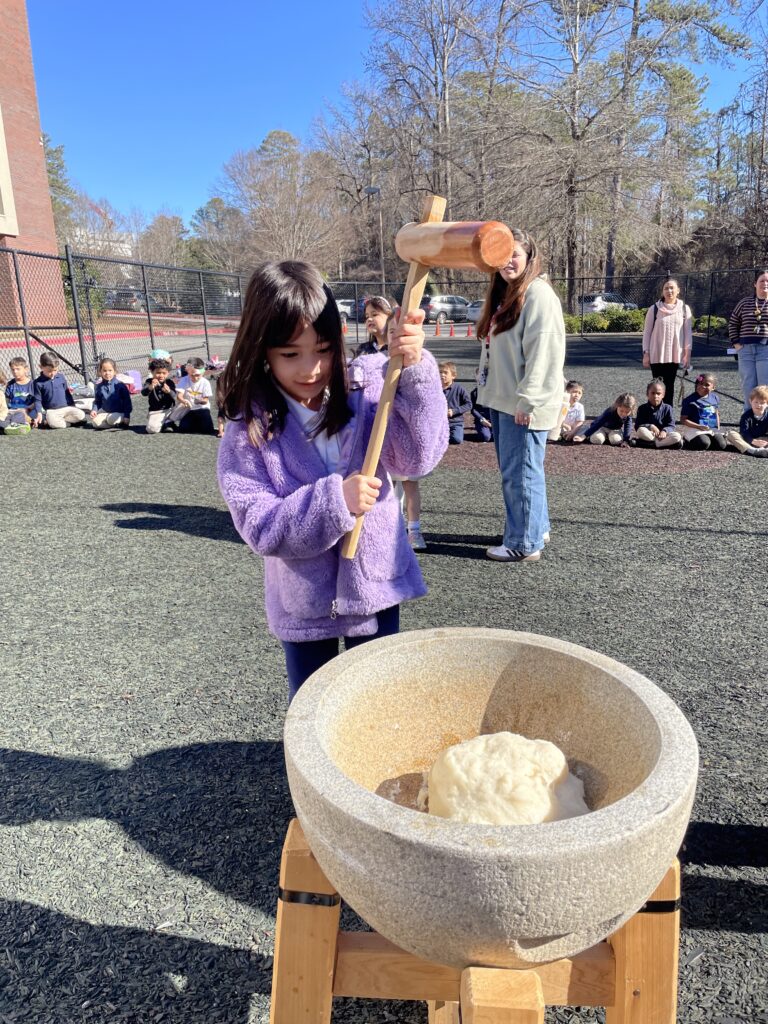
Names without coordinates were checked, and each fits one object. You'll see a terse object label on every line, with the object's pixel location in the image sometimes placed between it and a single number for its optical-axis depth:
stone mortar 0.96
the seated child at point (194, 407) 9.38
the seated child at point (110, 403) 9.59
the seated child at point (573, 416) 8.16
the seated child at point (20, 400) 9.34
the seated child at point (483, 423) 8.53
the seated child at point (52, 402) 9.63
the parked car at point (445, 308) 28.48
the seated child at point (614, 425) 8.02
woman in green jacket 3.96
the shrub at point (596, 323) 24.41
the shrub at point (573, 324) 24.05
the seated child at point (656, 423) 7.74
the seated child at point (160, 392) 9.67
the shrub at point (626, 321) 24.11
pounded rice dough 1.19
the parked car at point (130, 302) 19.98
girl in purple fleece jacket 1.52
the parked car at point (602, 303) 26.02
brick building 21.86
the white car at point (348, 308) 25.55
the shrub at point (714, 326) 20.89
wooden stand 1.27
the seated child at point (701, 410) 8.00
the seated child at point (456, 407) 8.23
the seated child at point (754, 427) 7.38
